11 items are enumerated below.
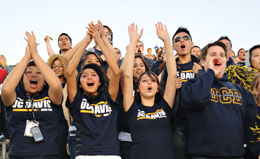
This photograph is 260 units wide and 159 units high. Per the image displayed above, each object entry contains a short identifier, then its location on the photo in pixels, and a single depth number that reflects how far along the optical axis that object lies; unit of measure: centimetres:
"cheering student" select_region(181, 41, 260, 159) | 298
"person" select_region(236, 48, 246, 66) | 802
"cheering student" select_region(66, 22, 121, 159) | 336
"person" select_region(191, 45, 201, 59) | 721
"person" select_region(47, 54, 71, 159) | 416
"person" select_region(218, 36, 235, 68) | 563
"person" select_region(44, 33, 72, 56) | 615
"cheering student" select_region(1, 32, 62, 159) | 340
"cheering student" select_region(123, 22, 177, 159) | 339
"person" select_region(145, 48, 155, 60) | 896
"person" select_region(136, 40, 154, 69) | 640
